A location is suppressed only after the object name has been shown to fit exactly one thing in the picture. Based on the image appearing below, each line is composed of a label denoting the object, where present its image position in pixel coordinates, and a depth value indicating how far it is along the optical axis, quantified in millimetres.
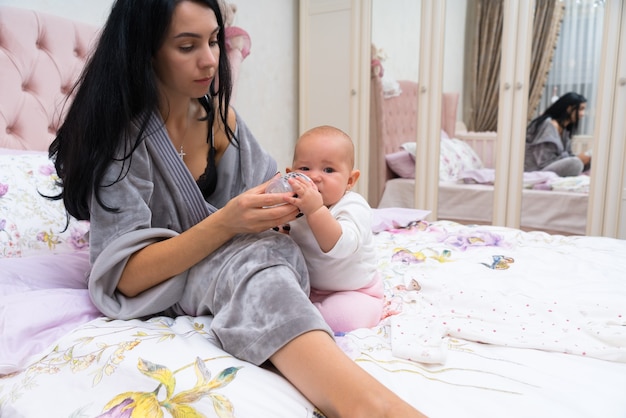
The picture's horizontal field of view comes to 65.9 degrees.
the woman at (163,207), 801
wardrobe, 2559
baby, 915
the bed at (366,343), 683
